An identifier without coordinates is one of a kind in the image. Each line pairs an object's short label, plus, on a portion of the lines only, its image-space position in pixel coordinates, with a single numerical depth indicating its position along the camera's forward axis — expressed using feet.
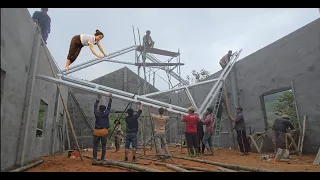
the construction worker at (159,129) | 22.99
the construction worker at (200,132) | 29.32
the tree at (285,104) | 40.88
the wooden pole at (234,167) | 15.08
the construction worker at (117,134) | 34.45
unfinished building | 14.65
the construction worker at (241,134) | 27.20
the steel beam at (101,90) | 22.00
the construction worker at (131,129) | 22.00
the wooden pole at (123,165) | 14.95
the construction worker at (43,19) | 24.85
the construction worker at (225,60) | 37.04
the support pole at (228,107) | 34.09
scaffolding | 23.50
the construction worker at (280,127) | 24.04
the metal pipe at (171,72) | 44.15
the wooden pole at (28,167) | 14.63
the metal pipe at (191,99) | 30.50
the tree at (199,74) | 78.67
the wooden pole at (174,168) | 15.00
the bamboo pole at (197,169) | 15.10
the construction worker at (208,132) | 27.50
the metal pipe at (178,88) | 28.82
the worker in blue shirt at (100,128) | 20.52
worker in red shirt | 25.04
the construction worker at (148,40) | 41.88
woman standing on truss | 19.48
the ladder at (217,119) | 34.62
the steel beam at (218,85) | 30.99
